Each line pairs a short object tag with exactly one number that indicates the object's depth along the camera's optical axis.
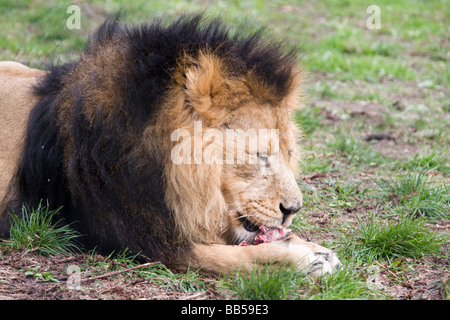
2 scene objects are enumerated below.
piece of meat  7.76
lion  7.23
